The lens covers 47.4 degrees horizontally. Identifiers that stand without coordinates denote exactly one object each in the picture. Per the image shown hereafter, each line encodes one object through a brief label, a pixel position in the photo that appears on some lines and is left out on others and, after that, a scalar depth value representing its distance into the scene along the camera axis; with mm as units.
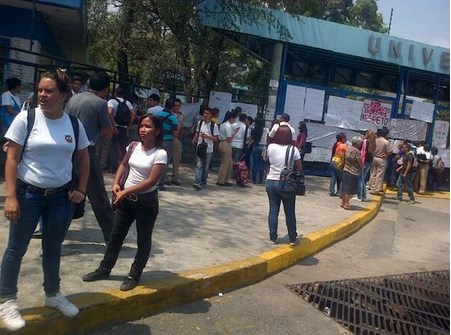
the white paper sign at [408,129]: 14922
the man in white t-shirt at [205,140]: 9703
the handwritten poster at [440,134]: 15922
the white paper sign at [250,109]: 13492
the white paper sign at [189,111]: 12999
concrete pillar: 13469
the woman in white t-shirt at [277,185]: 6406
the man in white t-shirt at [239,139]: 11312
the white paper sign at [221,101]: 13133
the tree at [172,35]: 11898
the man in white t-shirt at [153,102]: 9273
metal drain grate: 4781
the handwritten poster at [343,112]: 14297
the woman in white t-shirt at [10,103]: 8094
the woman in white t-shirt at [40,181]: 3385
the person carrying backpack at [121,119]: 8805
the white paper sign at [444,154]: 15773
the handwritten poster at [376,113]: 14633
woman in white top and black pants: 4250
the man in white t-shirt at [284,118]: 10188
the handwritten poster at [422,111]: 15508
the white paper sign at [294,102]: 13703
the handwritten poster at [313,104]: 13930
